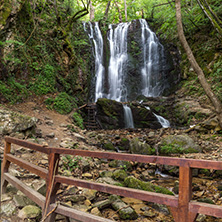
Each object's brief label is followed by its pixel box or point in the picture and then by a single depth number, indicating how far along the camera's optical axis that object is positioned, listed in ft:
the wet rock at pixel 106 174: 15.96
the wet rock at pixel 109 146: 25.73
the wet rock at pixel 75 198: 11.06
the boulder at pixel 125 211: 10.34
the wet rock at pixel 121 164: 19.45
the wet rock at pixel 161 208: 11.35
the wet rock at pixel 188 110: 31.75
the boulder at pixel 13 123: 16.92
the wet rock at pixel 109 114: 37.70
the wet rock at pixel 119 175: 15.24
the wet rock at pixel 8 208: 8.72
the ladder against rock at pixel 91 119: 36.99
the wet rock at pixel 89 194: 11.83
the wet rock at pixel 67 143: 19.78
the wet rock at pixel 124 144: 27.40
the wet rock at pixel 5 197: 9.74
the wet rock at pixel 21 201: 9.29
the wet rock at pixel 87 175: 15.56
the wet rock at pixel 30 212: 8.59
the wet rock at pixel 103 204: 10.82
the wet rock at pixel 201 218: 10.27
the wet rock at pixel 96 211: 10.28
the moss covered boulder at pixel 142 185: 13.17
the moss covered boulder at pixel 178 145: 21.85
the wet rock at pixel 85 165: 16.35
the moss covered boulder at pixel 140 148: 23.58
